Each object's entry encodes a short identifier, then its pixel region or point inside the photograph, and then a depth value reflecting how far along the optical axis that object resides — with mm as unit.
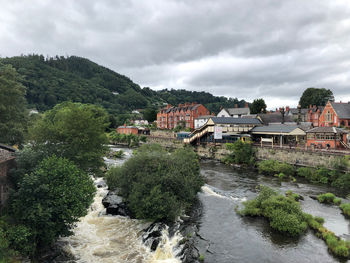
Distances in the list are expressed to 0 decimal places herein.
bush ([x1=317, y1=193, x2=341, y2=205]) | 26555
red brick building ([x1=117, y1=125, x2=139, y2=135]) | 99438
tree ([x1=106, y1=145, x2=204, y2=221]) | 20641
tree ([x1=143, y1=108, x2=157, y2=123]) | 128750
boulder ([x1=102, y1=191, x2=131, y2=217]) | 23797
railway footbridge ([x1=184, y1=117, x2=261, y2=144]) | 57466
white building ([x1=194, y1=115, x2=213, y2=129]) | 87750
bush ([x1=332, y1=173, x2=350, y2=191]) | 31125
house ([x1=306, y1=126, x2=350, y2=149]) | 40781
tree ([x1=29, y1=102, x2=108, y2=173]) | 22375
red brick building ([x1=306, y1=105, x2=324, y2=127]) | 73250
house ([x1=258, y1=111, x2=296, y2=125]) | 74750
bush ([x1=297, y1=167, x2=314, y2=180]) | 36812
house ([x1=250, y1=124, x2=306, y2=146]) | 49388
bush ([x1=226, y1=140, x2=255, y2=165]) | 47719
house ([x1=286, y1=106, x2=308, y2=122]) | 77538
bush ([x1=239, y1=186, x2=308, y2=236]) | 19609
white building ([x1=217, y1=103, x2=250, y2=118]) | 96312
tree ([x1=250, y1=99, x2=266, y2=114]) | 93250
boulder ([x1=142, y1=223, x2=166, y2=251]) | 17888
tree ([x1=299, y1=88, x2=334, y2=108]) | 95000
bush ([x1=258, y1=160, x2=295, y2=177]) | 39500
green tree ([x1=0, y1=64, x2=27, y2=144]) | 29062
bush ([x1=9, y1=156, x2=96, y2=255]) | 15234
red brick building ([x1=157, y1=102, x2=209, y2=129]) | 93750
